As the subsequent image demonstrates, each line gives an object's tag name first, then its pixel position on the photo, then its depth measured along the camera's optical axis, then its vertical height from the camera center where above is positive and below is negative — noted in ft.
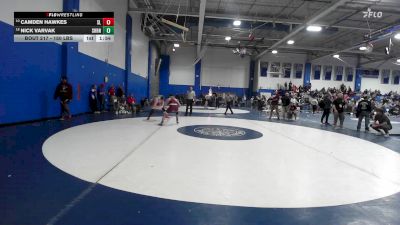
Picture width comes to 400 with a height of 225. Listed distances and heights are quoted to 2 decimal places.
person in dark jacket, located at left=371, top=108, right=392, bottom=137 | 32.12 -2.73
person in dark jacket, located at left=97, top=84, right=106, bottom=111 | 41.72 -1.50
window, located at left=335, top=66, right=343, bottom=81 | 101.81 +9.26
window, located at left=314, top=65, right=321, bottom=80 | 101.09 +9.17
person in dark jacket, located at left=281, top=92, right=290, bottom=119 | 46.78 -1.43
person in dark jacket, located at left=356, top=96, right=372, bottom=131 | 35.76 -1.33
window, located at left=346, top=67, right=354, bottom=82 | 102.12 +9.18
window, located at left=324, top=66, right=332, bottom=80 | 101.40 +9.23
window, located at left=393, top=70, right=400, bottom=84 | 103.91 +9.27
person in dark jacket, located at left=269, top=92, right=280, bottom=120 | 46.52 -1.18
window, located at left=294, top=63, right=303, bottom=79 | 100.22 +9.42
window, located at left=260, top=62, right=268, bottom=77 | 98.92 +9.07
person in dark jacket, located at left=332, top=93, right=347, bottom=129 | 38.22 -1.15
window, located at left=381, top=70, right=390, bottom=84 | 103.56 +8.89
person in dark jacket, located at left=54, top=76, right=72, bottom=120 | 29.81 -0.98
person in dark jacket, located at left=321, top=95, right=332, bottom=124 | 41.98 -0.96
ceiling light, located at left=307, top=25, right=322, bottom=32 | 51.96 +13.08
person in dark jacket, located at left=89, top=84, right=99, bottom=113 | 39.27 -1.91
